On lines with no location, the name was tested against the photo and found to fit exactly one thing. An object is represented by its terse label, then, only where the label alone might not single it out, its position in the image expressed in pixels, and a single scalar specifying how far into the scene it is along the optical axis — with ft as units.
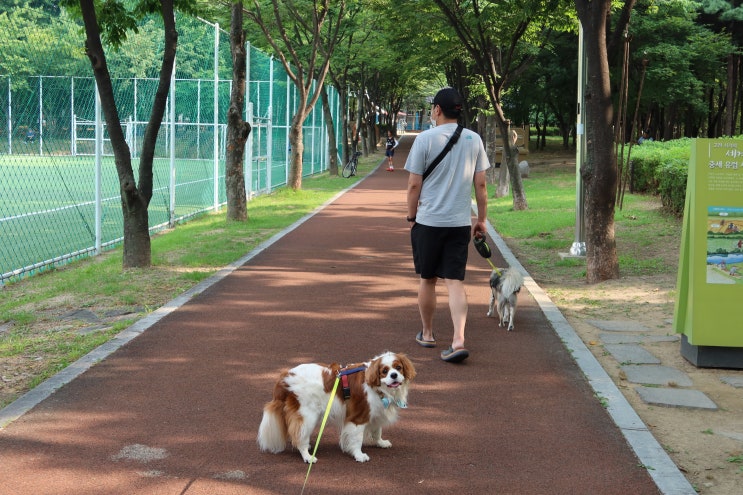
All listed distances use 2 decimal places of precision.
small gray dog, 25.91
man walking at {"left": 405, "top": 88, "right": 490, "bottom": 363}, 22.03
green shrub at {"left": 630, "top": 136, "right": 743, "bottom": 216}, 51.72
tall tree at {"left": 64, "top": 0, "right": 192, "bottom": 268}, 34.55
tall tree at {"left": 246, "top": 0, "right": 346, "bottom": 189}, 76.95
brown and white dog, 15.16
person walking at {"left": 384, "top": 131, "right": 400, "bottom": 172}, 127.75
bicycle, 109.50
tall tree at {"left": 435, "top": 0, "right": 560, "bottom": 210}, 53.57
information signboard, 22.06
